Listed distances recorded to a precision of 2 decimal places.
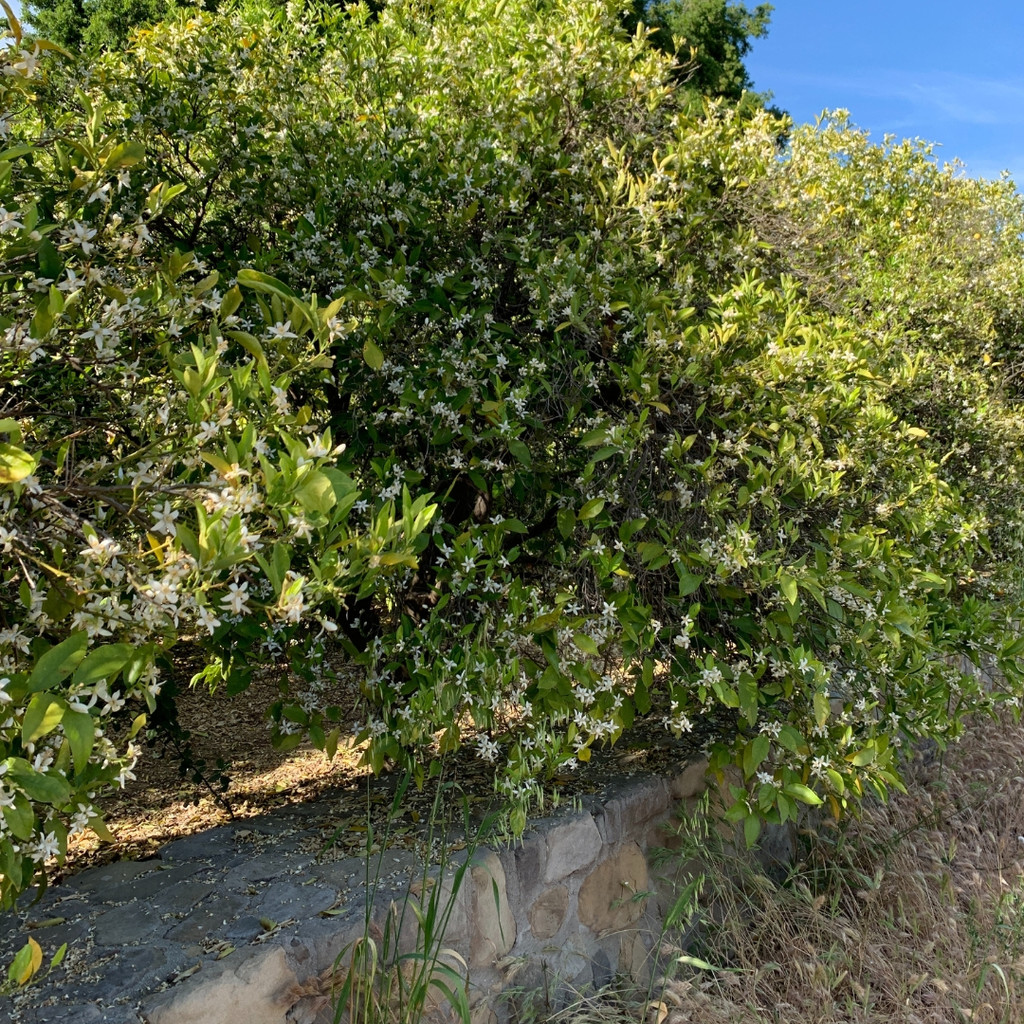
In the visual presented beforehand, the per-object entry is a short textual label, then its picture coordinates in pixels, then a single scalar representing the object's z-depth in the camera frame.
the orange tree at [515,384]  2.06
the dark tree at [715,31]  14.25
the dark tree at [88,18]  10.95
